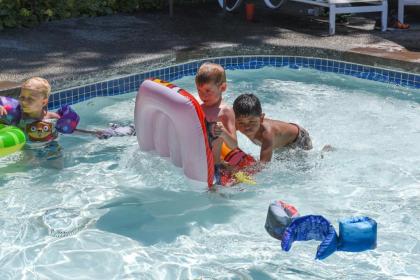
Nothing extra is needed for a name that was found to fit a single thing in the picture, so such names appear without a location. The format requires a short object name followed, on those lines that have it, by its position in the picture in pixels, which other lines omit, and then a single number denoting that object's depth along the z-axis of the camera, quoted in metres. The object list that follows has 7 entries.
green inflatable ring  7.22
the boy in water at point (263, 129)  6.85
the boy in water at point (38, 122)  7.67
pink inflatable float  6.32
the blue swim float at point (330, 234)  5.68
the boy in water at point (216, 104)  6.88
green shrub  14.09
